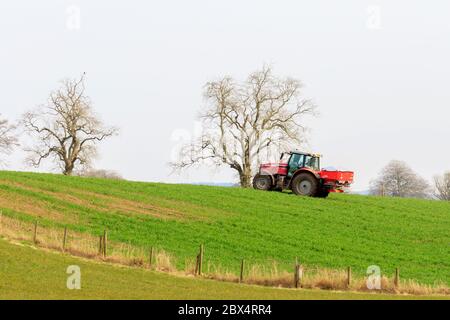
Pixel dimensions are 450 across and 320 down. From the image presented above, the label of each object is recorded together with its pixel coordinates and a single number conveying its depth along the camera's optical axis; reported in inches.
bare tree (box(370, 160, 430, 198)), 4950.8
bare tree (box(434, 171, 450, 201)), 4854.8
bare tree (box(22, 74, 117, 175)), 2874.0
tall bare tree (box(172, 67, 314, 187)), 2780.5
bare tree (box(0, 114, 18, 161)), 3120.1
